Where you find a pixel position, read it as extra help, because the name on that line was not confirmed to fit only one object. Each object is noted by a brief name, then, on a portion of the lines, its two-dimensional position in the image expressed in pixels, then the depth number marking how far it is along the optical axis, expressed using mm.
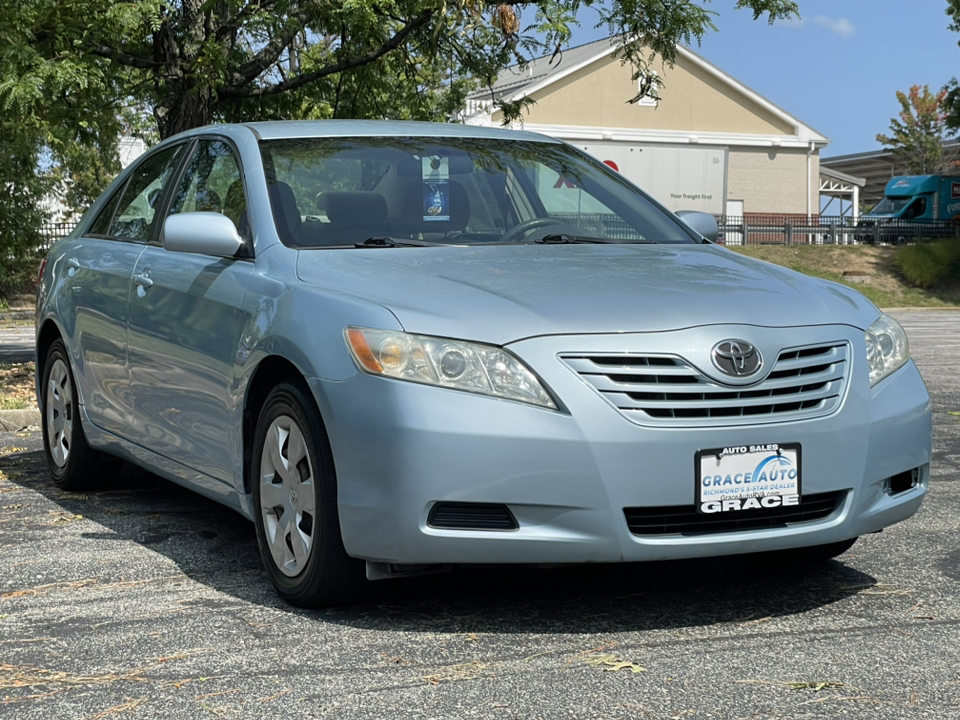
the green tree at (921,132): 61438
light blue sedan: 4023
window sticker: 5379
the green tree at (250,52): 10531
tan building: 44344
